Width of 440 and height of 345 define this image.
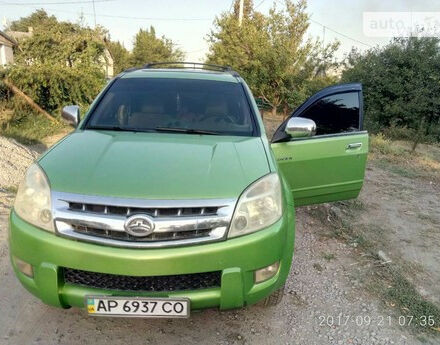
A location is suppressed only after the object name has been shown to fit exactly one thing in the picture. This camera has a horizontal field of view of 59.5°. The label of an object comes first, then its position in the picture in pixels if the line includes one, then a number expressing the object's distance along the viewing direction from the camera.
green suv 1.92
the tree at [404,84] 11.68
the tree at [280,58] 13.34
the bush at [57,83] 11.31
